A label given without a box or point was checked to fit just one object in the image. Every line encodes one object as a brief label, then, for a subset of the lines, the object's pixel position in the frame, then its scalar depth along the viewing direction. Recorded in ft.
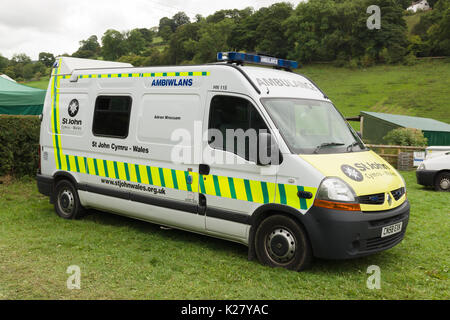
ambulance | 16.62
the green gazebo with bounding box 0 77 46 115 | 42.91
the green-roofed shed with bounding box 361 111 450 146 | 84.58
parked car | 40.78
